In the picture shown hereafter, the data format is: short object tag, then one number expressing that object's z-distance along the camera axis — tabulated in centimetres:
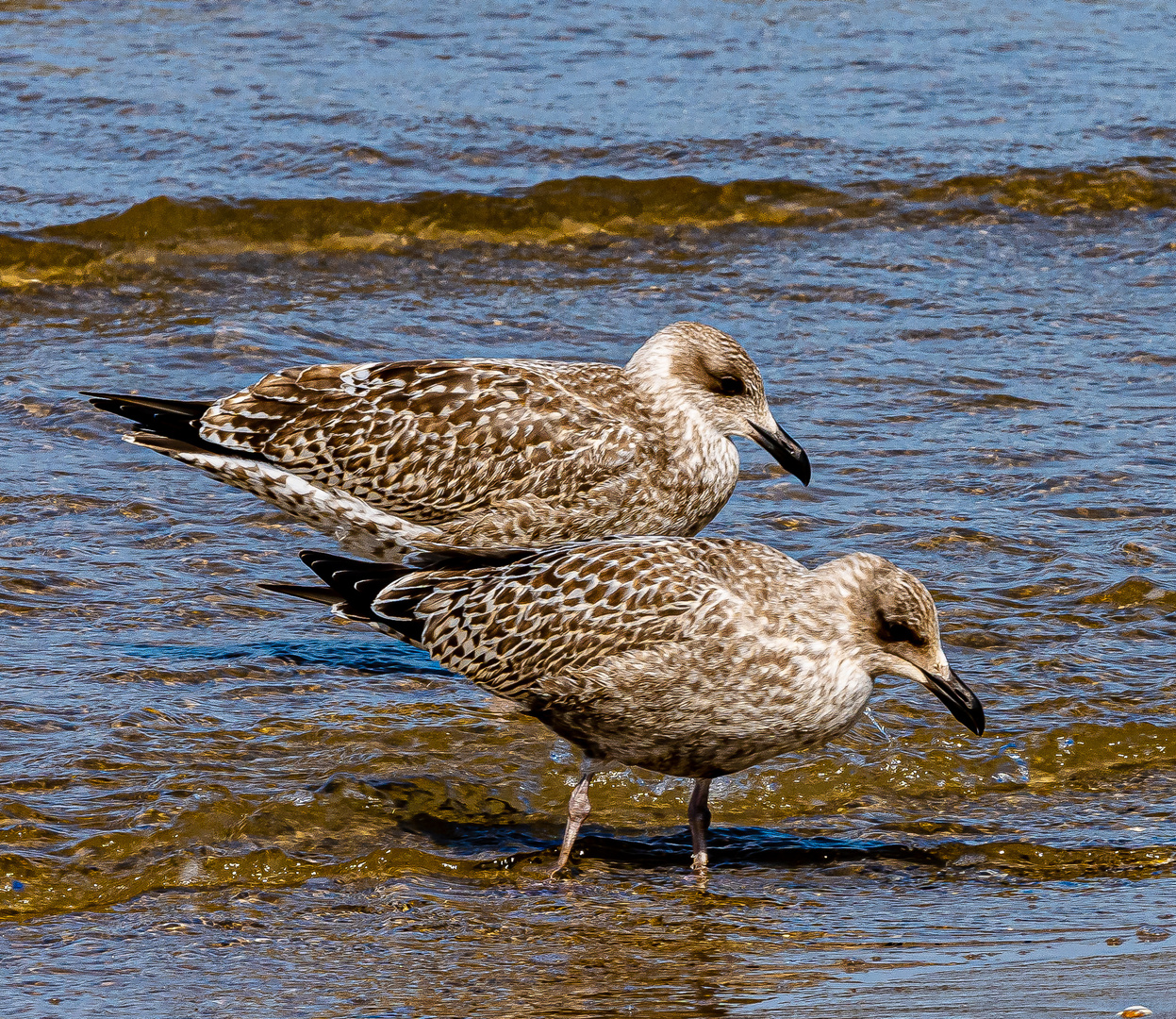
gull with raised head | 1435
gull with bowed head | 1102
